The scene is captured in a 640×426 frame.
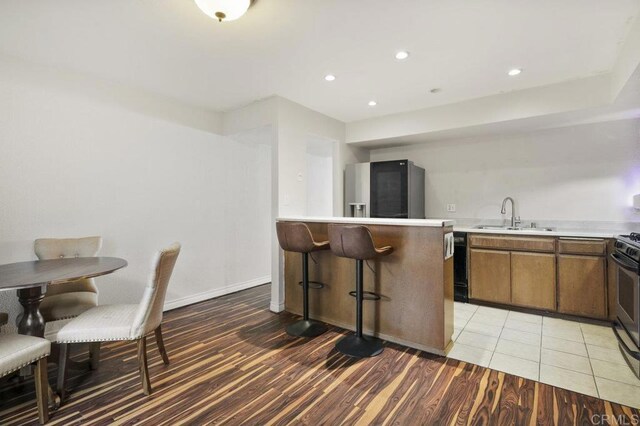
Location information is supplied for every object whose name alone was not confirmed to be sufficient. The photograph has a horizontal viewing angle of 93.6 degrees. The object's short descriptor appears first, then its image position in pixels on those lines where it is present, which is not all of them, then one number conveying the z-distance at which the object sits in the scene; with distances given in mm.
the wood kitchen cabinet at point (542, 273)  3025
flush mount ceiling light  1792
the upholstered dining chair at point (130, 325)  1895
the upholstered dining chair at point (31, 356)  1562
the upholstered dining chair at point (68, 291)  2271
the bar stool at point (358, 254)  2383
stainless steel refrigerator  4152
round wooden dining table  1736
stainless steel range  2143
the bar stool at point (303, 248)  2758
